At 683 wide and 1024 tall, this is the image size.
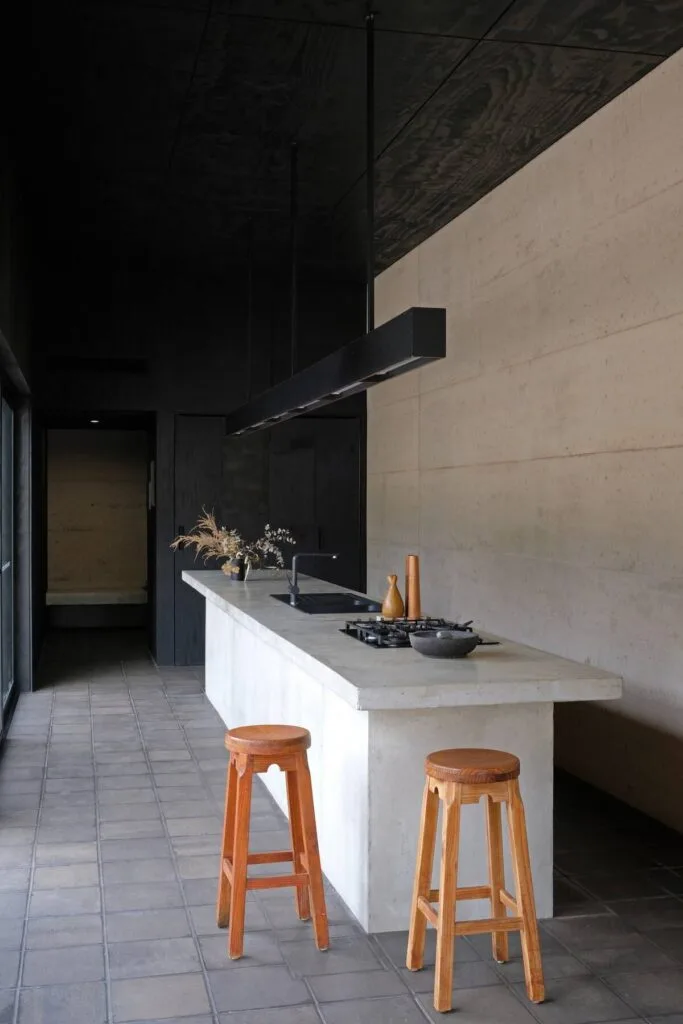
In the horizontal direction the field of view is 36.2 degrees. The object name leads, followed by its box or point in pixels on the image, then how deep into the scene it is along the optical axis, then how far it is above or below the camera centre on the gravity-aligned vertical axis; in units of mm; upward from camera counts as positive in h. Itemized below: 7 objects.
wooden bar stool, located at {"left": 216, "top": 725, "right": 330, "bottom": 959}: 3223 -1029
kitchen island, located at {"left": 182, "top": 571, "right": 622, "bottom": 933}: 3229 -755
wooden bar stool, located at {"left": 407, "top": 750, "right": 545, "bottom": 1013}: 2859 -1010
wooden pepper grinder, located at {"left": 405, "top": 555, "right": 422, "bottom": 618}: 4594 -347
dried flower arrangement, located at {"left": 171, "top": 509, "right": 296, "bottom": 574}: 7023 -266
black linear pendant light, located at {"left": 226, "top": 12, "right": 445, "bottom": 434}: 3607 +614
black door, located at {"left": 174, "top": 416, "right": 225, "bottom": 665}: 8727 +152
